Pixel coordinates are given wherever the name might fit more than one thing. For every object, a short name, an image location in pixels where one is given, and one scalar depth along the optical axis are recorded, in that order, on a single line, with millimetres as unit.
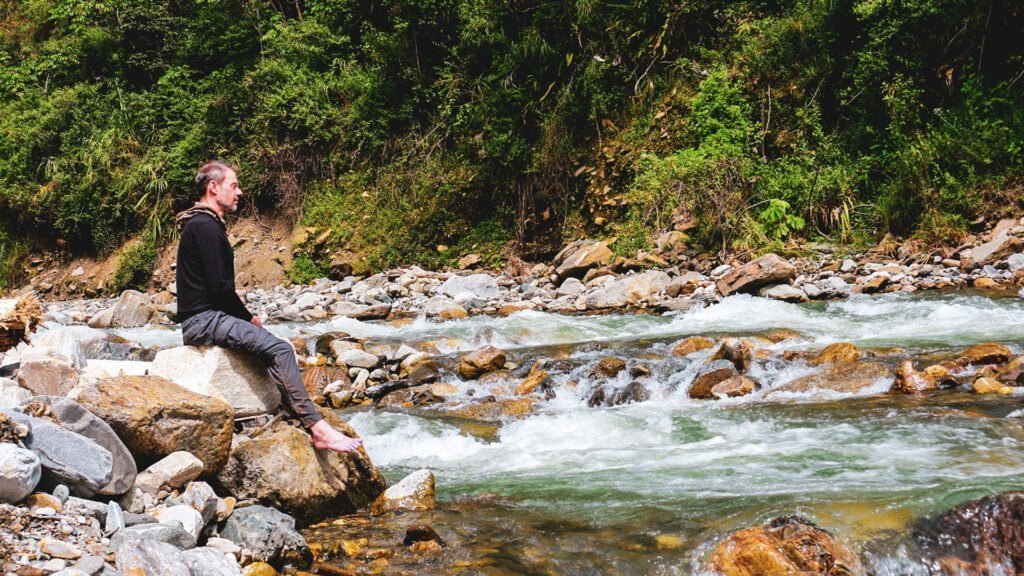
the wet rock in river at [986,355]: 6230
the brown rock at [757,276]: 10570
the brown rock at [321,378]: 7799
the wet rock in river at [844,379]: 6238
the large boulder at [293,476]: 3840
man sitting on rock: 4078
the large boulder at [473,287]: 12830
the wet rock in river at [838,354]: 6895
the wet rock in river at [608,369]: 7309
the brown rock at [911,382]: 5977
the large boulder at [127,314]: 13585
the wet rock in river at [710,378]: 6668
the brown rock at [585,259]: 12688
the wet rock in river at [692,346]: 7866
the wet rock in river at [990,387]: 5602
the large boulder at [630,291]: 11172
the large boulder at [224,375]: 4152
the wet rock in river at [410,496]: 4168
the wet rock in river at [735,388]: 6555
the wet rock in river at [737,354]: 7066
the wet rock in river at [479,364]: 7844
